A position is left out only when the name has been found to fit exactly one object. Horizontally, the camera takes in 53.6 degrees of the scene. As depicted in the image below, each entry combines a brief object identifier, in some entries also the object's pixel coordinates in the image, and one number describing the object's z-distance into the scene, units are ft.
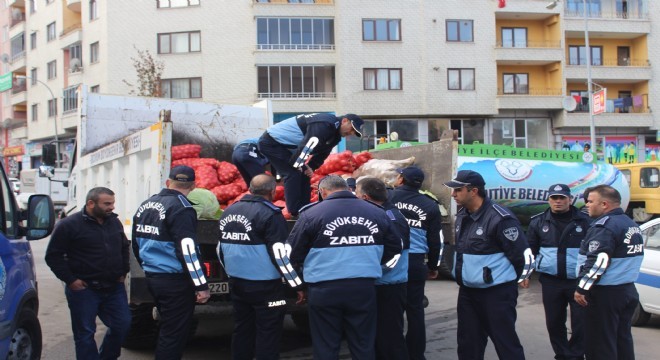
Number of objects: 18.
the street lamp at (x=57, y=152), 36.48
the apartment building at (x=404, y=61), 110.63
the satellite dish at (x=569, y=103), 90.62
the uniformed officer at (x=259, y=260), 16.60
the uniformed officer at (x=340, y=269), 15.12
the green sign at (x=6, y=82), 97.86
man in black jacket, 17.29
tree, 94.79
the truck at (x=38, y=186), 77.61
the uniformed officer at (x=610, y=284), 17.24
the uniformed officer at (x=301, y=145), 20.35
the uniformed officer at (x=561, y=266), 20.01
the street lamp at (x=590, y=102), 87.30
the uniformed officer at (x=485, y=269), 16.53
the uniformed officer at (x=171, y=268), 16.63
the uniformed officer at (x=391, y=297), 17.81
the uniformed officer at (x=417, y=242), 19.76
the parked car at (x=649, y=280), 25.74
